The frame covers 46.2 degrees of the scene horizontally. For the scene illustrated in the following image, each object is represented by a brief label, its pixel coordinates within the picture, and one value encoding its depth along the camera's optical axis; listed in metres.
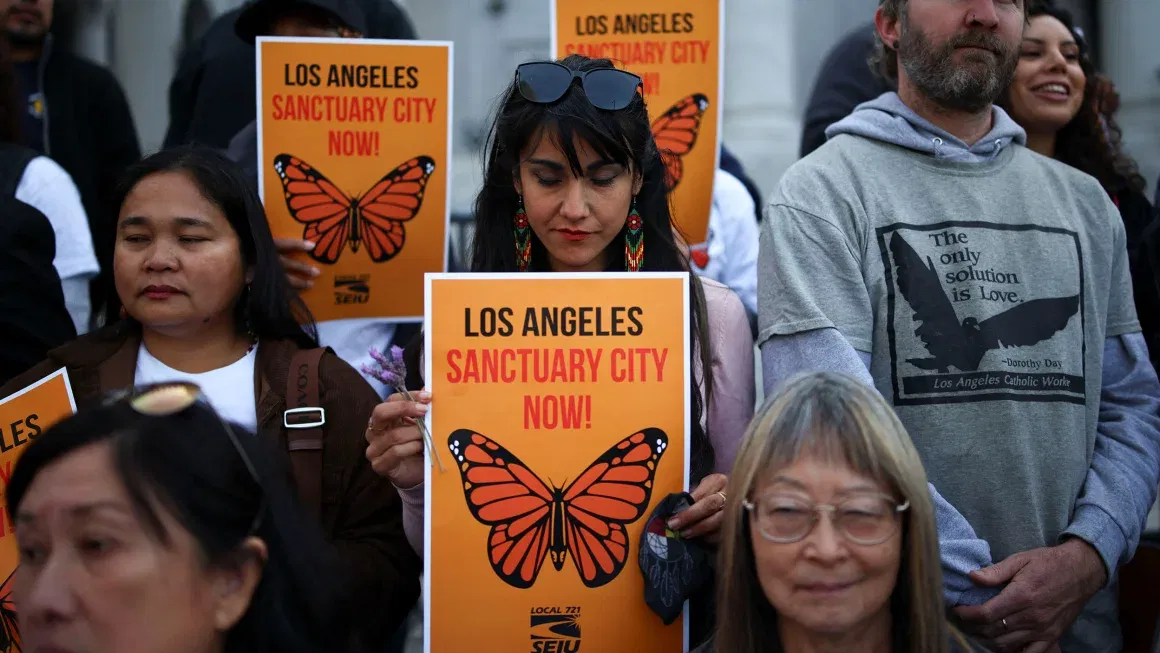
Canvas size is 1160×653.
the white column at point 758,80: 8.36
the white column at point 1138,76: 8.98
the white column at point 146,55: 9.72
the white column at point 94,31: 9.85
